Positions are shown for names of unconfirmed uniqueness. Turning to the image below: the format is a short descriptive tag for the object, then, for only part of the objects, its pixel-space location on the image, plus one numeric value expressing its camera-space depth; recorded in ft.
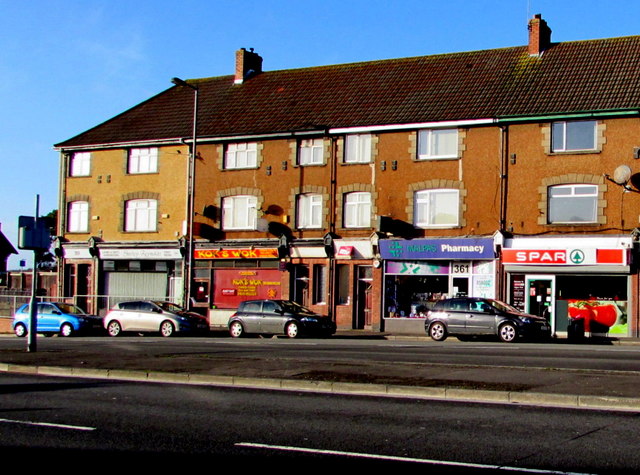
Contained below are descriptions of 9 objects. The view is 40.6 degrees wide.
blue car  117.29
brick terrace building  106.42
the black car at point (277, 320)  103.35
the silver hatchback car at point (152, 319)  110.22
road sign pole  68.39
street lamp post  122.72
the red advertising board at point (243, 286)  126.93
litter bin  102.73
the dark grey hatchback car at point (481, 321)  92.79
